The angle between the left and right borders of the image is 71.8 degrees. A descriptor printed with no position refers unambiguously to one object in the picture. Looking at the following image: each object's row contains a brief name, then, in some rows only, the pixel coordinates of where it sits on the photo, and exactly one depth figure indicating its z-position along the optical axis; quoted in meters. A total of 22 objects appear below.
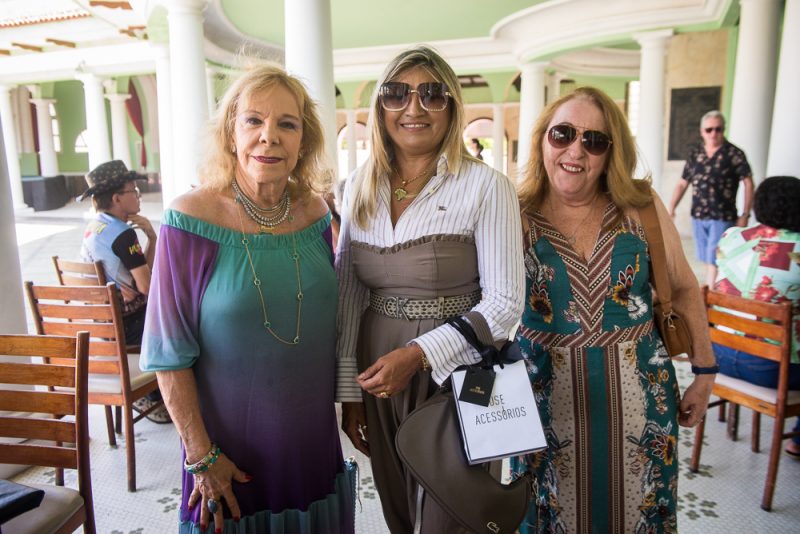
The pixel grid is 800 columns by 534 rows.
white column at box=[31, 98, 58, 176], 17.52
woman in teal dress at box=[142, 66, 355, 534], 1.35
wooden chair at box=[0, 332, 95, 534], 1.77
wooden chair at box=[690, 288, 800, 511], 2.32
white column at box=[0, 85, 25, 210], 15.64
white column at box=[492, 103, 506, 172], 16.28
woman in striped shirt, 1.40
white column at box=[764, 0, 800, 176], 4.07
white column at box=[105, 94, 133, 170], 16.66
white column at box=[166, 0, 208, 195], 7.17
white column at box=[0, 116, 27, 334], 2.87
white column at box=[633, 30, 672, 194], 8.80
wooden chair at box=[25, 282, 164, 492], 2.62
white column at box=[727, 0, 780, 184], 6.45
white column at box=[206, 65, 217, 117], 12.00
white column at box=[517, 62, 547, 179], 11.52
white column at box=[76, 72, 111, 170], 13.47
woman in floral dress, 1.62
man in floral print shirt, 5.27
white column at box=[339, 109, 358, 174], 16.23
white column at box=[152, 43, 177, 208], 9.09
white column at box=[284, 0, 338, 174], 4.08
